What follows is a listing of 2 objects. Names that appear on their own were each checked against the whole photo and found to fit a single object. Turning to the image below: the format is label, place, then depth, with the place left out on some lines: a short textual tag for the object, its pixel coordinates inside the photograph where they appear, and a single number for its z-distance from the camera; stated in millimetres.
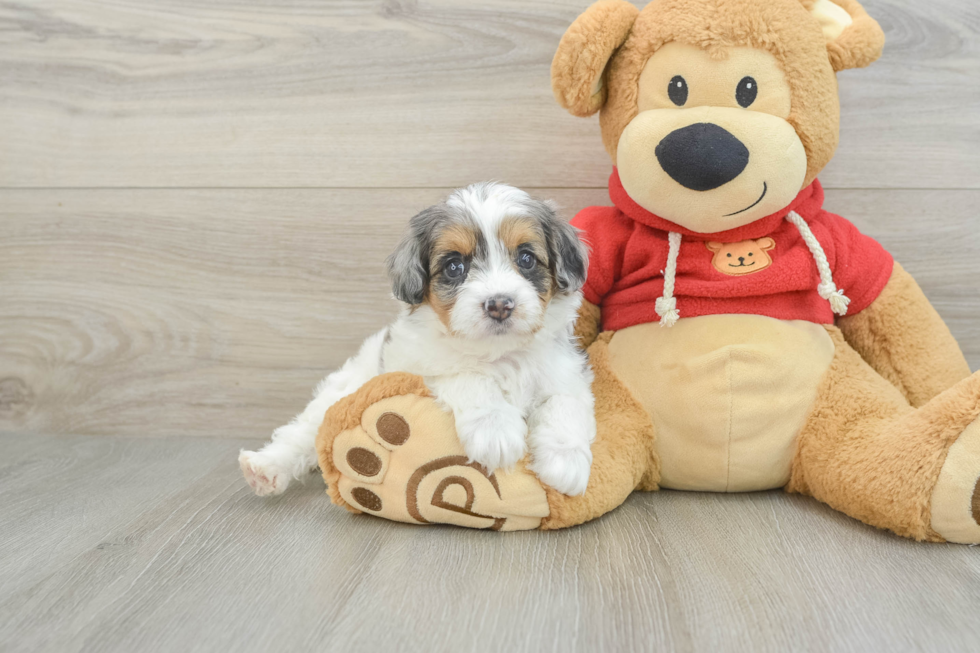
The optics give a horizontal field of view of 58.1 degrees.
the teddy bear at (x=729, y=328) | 469
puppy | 466
